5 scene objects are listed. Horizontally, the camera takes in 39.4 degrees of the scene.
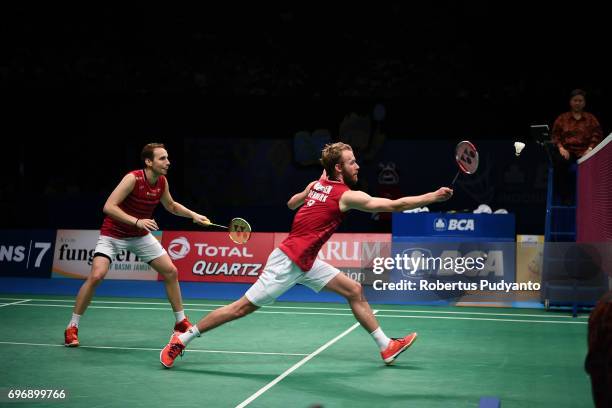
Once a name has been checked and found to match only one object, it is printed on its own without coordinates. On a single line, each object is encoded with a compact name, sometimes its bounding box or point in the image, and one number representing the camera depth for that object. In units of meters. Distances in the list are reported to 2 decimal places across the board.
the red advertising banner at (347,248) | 12.45
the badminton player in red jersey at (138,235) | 7.46
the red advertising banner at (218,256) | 12.68
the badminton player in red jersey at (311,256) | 6.38
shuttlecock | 7.75
